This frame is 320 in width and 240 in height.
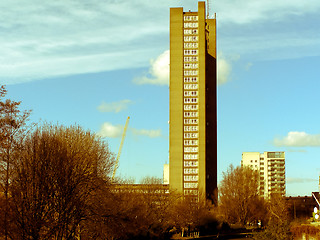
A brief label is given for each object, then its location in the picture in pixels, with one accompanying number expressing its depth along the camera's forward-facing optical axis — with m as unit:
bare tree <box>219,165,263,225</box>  141.75
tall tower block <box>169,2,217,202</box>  135.25
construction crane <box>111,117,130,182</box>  74.06
